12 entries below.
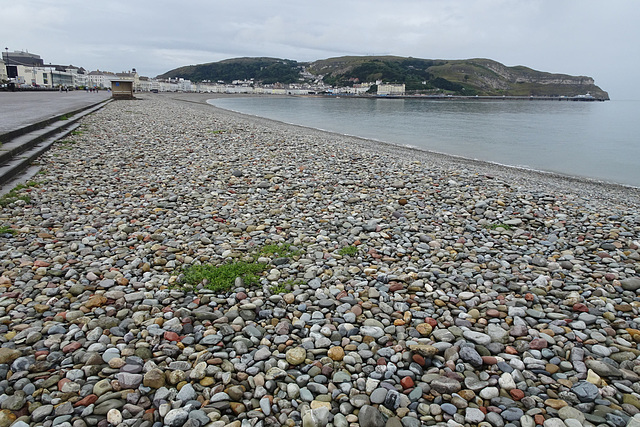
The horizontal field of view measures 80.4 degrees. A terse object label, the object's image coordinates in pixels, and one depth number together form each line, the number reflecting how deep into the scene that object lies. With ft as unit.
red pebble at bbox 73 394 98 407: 8.86
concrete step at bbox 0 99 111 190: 27.27
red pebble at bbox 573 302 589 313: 13.40
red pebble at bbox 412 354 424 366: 10.83
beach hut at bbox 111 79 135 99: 153.58
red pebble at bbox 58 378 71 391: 9.22
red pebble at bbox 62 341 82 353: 10.50
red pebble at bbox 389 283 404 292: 14.58
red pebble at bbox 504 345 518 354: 11.31
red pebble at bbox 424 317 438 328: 12.57
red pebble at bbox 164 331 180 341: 11.34
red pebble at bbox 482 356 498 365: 10.81
